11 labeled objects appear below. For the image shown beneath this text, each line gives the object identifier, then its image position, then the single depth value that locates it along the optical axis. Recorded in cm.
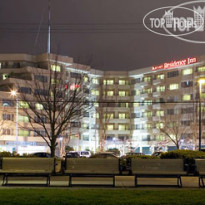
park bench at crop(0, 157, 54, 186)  1698
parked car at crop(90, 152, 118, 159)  3953
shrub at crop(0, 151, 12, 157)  2595
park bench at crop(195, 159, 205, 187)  1686
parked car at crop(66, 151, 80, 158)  5125
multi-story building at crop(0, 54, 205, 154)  8381
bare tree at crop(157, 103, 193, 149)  8775
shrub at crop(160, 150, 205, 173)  2340
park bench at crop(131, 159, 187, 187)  1680
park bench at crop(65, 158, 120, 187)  1677
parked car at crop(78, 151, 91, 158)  6439
